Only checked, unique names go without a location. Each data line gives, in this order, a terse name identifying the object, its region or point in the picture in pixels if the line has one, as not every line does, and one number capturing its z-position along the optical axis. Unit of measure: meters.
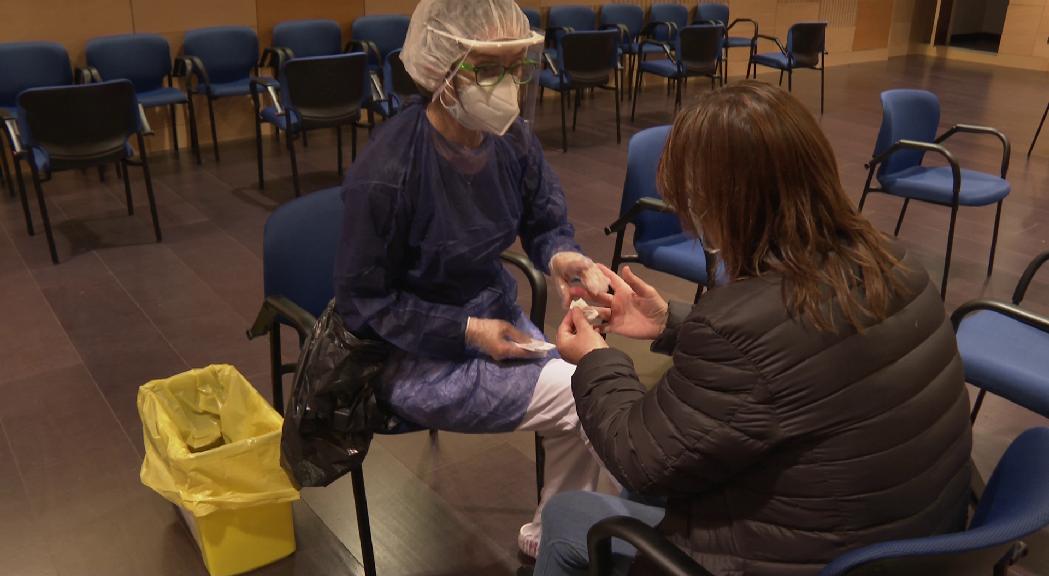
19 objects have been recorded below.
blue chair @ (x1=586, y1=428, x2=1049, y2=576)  1.04
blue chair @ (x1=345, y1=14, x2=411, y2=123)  5.86
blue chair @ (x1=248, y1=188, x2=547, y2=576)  1.96
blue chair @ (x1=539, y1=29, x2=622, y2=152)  5.76
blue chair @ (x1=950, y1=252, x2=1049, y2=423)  2.12
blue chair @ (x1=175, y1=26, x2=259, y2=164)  5.34
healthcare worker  1.67
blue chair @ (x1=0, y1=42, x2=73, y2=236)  4.80
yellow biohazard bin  1.89
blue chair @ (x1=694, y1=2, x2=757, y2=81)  8.01
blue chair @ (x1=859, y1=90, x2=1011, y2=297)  3.60
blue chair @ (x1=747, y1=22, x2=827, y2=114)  6.91
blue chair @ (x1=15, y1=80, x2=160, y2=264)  3.74
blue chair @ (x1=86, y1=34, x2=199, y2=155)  5.14
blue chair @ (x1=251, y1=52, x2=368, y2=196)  4.54
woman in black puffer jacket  1.09
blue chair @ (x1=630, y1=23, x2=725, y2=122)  6.34
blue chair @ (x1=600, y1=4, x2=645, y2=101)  7.09
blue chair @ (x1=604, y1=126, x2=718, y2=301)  2.74
